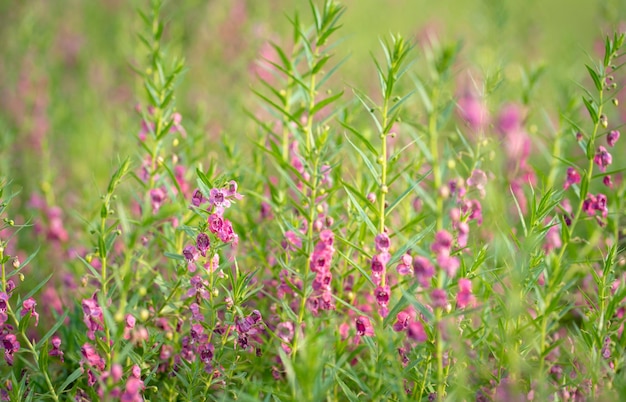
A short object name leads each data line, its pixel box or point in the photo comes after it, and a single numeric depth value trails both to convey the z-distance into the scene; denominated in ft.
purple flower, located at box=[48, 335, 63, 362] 7.83
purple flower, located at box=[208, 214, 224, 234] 6.90
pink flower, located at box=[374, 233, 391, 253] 6.67
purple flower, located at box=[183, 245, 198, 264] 7.26
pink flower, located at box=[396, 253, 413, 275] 6.85
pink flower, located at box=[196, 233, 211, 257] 7.06
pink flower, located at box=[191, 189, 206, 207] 7.51
